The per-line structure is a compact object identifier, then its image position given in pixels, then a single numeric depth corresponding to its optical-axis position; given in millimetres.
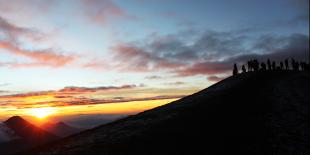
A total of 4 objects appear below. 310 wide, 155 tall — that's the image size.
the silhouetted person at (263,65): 53330
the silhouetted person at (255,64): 51789
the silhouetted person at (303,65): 58983
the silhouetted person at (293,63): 56309
